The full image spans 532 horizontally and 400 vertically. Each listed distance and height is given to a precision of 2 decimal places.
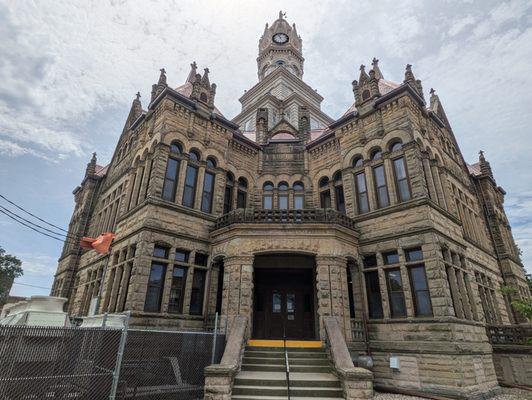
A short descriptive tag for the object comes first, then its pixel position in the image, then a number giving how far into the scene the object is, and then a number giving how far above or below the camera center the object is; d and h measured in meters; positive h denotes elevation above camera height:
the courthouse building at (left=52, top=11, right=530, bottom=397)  12.74 +4.66
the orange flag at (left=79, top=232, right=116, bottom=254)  15.54 +4.00
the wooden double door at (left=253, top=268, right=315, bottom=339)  15.87 +1.40
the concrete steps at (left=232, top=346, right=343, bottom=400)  9.04 -1.23
